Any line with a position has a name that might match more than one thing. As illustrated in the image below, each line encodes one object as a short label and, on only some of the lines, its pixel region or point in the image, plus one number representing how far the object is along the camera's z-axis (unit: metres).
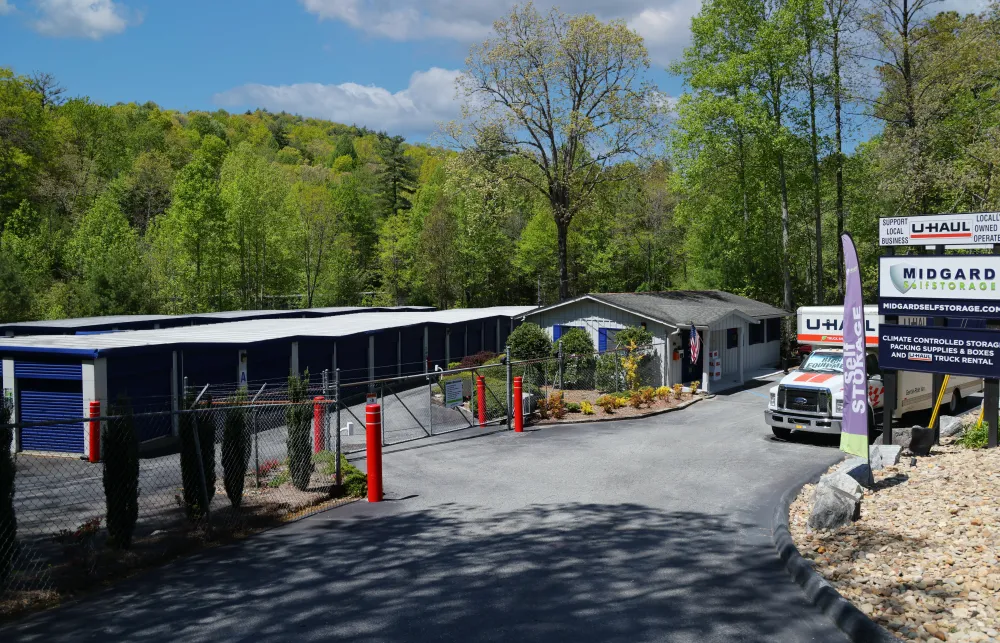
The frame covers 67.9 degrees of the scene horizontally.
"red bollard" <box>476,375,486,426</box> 19.61
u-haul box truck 16.59
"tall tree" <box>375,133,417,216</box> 83.12
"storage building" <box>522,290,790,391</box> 26.64
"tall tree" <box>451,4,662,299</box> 35.16
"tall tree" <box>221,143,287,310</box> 54.19
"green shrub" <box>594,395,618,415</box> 21.17
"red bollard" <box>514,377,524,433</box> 18.80
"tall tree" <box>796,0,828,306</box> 37.59
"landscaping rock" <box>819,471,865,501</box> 9.63
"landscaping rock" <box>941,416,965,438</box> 15.40
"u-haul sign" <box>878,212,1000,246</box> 13.14
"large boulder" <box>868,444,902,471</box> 12.91
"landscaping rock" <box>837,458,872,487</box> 11.12
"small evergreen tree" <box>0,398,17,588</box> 7.56
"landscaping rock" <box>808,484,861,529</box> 9.46
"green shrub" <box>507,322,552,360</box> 27.66
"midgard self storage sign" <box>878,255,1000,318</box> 12.98
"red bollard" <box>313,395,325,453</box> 14.48
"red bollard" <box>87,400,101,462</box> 16.73
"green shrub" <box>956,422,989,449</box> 13.45
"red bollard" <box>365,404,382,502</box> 11.89
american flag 26.45
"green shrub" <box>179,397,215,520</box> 10.14
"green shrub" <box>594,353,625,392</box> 25.25
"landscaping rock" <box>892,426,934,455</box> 13.44
